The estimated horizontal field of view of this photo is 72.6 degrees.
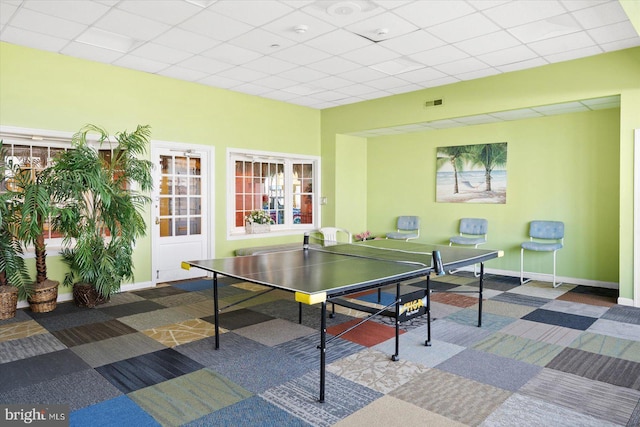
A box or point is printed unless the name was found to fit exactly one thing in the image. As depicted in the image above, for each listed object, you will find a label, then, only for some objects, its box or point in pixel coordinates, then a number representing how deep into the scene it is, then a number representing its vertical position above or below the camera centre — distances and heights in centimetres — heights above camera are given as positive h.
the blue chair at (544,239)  621 -60
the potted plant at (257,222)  759 -38
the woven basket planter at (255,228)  758 -48
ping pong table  282 -55
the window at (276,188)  757 +23
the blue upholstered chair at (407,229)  794 -54
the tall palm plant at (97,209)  466 -9
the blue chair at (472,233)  696 -57
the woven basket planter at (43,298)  483 -107
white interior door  640 -14
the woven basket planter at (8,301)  461 -106
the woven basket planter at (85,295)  511 -111
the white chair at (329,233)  794 -61
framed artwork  707 +44
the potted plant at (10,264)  454 -67
